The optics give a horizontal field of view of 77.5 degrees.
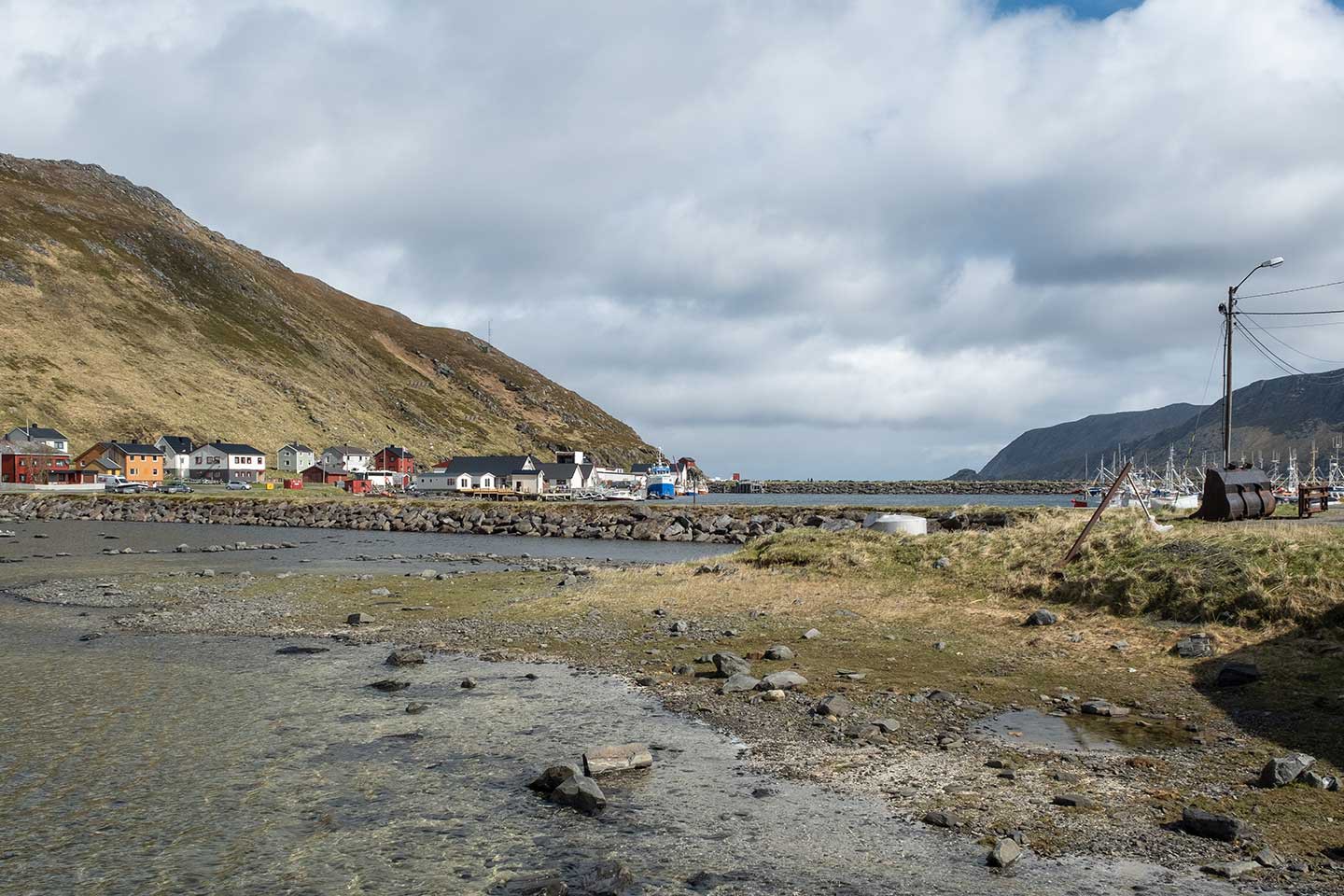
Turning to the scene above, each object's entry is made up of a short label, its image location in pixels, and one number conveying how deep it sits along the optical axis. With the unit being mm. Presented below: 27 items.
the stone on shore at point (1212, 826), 11703
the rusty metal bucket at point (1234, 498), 37531
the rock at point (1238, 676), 19516
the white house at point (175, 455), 162875
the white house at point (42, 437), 141750
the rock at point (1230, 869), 10703
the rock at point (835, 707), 18094
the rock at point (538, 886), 10664
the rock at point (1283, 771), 13328
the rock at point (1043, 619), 26484
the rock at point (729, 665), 21641
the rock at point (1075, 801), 13031
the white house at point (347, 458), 189000
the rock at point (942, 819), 12508
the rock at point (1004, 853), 11172
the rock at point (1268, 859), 10852
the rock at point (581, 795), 13352
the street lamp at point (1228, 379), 41969
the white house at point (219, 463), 169125
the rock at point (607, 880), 10702
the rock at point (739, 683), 20281
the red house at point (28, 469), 138625
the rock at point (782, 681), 20297
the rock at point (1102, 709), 17969
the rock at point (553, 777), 14102
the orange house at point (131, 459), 151500
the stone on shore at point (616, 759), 14977
